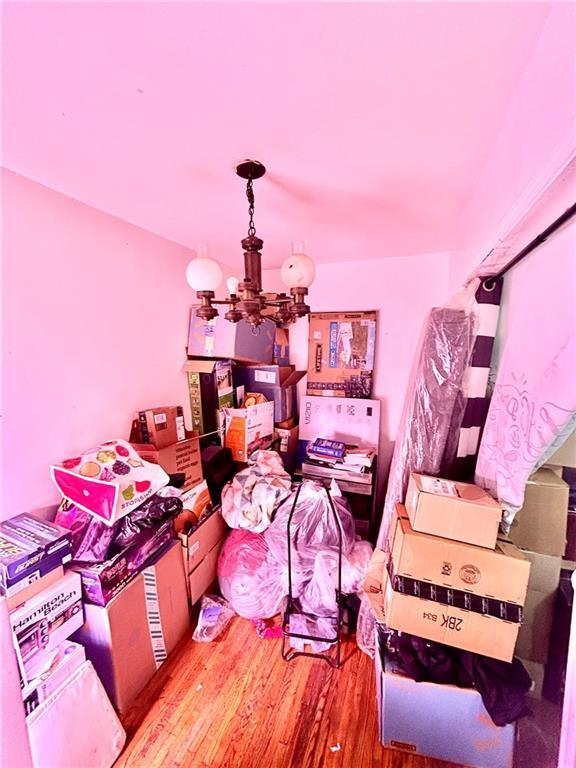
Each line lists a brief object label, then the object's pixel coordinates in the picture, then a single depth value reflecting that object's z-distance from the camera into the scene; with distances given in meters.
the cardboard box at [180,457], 1.63
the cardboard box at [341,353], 2.38
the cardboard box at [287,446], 2.41
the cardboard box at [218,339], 2.17
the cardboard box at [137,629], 1.20
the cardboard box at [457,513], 1.00
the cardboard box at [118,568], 1.17
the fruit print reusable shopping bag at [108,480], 1.23
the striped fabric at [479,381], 1.25
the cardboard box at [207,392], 2.17
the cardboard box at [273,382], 2.37
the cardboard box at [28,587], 0.99
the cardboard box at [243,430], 2.10
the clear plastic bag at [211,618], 1.58
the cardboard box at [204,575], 1.66
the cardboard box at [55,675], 0.98
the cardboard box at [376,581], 1.28
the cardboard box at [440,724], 1.05
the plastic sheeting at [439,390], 1.31
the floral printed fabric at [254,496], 1.71
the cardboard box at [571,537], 1.10
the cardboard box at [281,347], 2.52
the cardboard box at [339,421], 2.37
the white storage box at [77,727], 0.96
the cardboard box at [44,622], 0.99
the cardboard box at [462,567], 0.98
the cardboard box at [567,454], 1.02
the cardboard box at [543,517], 1.05
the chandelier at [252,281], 1.08
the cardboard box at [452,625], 1.00
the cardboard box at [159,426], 1.75
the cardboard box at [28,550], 0.99
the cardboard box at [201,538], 1.60
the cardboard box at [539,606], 1.08
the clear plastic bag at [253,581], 1.65
